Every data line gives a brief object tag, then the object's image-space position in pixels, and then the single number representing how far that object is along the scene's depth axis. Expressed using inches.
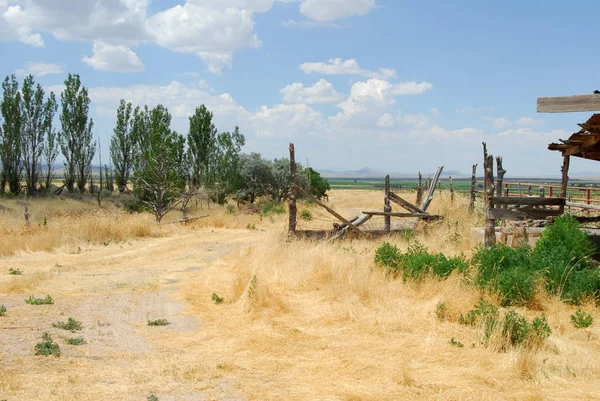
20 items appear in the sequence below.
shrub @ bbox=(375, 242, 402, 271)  404.8
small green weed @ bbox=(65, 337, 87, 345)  258.9
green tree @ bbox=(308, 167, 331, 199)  1628.2
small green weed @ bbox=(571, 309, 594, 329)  280.2
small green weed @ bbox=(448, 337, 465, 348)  253.9
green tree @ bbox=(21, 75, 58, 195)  1376.7
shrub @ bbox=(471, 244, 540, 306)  323.0
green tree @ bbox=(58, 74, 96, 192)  1505.9
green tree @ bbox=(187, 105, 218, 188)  1535.4
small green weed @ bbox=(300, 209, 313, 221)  836.7
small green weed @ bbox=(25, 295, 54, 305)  337.4
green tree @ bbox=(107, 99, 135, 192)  1644.9
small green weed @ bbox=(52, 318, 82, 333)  285.3
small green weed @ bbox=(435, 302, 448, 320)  299.0
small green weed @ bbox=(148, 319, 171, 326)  301.5
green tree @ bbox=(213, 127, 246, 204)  1443.2
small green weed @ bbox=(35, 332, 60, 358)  239.0
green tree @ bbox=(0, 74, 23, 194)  1348.4
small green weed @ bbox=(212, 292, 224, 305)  352.5
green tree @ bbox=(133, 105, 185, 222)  899.4
